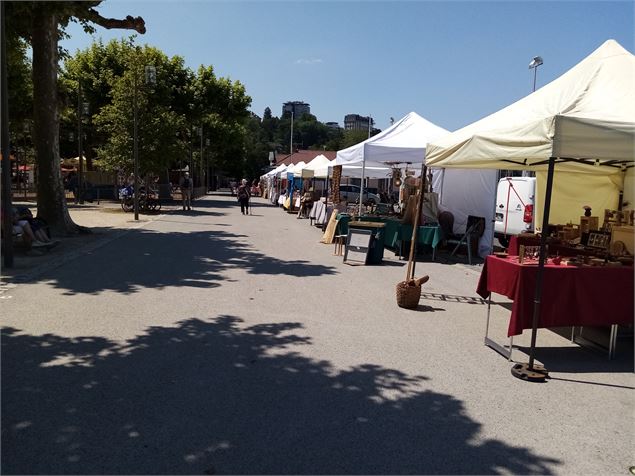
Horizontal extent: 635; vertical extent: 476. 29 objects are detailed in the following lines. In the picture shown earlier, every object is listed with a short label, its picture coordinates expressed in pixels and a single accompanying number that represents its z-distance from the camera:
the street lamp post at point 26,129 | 29.03
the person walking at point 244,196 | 26.97
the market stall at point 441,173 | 13.08
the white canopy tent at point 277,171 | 38.03
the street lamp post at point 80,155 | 27.23
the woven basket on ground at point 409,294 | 7.42
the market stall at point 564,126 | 4.79
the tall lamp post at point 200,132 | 35.78
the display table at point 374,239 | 11.68
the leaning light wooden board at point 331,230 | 14.98
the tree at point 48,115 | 13.40
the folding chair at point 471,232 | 13.05
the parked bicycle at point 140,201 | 24.20
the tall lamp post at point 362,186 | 13.48
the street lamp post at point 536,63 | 25.25
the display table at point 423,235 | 12.27
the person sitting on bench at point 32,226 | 10.84
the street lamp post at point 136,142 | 19.61
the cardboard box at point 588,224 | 7.54
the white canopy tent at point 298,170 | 26.08
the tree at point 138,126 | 23.88
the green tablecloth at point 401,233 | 12.30
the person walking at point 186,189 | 27.62
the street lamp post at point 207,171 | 60.94
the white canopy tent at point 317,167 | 22.56
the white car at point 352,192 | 35.83
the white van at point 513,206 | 14.05
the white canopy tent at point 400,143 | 12.91
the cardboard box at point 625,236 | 6.33
